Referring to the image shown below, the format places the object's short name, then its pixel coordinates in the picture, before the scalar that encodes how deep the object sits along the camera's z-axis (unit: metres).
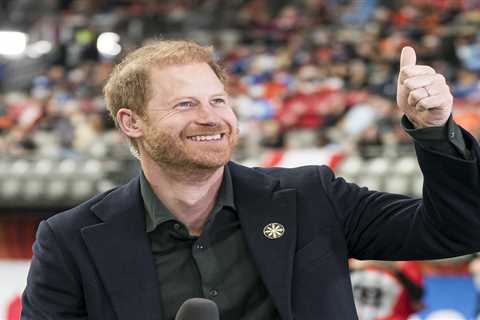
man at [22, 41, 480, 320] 5.25
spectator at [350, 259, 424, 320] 11.30
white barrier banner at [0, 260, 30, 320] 13.73
